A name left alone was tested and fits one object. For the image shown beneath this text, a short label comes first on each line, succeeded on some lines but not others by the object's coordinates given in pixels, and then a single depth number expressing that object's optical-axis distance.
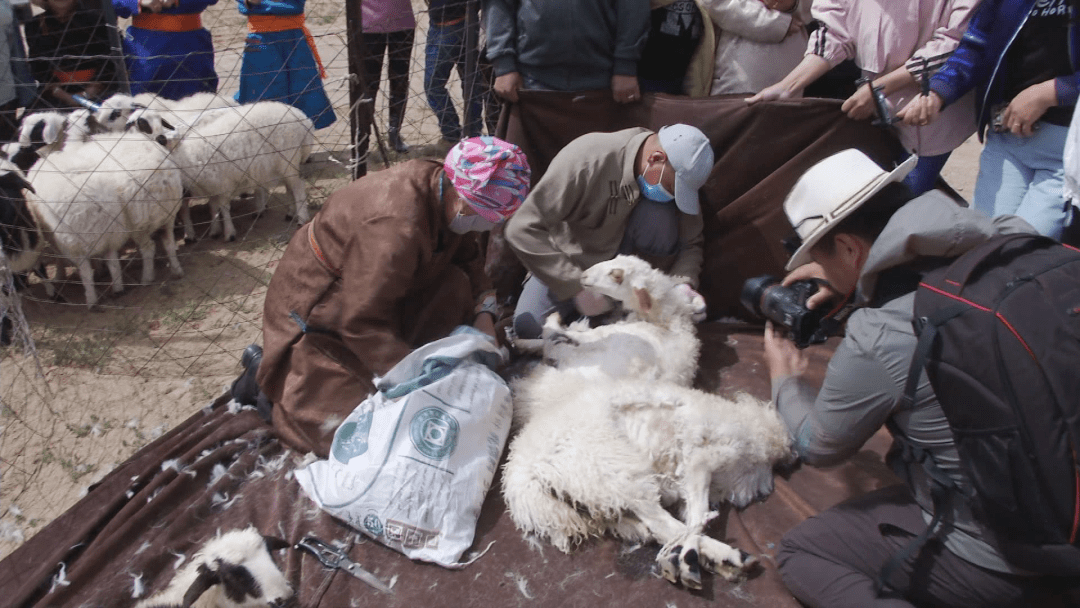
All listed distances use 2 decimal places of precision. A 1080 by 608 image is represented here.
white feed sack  2.65
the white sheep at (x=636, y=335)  3.29
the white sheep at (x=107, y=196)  4.51
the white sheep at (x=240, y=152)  5.23
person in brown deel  2.89
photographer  2.04
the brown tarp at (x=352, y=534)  2.53
